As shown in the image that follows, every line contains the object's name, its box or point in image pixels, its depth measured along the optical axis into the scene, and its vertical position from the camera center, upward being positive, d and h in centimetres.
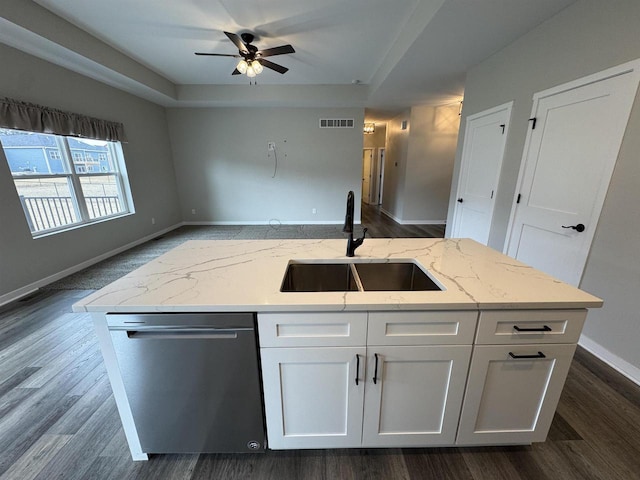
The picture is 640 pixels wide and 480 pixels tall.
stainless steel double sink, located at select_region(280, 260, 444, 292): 147 -62
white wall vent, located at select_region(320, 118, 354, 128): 561 +103
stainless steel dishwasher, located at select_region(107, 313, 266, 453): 101 -88
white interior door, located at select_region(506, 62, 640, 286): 176 +1
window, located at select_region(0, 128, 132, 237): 286 -8
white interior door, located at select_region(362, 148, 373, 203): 924 -21
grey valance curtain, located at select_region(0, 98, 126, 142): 262 +59
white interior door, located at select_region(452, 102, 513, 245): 288 -3
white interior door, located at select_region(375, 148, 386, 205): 823 -17
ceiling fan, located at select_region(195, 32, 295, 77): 289 +133
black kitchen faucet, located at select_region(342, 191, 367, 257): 139 -32
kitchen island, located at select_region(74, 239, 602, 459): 99 -73
